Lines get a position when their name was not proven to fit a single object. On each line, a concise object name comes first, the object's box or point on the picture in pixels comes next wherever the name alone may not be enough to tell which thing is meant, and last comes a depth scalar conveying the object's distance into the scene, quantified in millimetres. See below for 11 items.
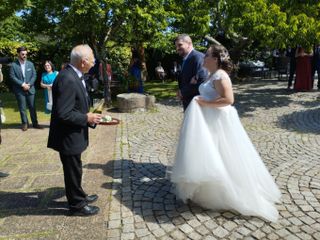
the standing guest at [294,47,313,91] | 13570
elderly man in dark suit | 3707
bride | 4008
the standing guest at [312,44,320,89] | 14008
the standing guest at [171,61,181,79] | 20000
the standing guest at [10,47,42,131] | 8570
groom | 4934
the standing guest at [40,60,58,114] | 8747
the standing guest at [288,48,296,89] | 14227
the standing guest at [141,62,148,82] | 18831
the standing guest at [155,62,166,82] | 19938
